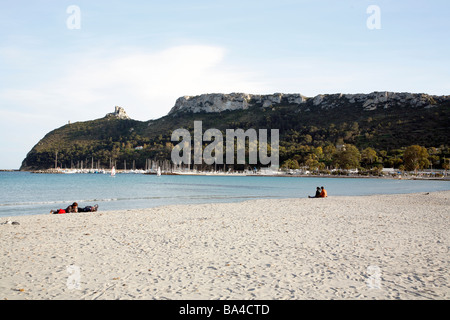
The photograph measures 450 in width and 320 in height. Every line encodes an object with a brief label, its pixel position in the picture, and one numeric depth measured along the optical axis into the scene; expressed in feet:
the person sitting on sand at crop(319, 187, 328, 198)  93.91
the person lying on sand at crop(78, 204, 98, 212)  62.64
